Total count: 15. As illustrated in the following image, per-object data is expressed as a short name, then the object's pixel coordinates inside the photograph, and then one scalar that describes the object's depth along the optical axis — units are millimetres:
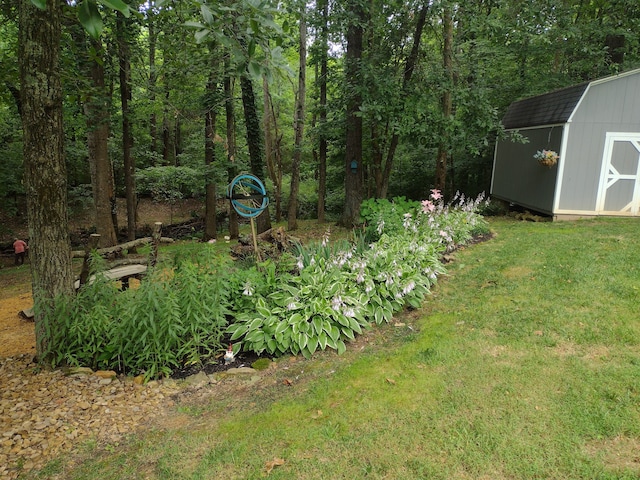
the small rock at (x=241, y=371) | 3609
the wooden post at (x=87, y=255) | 4165
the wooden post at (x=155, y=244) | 4230
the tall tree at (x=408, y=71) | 8195
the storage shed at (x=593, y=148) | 8859
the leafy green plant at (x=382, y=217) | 6258
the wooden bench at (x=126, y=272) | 4837
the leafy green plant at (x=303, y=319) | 3854
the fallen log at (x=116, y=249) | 4211
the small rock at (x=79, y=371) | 3406
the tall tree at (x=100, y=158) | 7102
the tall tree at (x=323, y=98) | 8742
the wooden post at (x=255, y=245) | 4605
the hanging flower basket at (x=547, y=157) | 9117
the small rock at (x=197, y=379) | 3470
